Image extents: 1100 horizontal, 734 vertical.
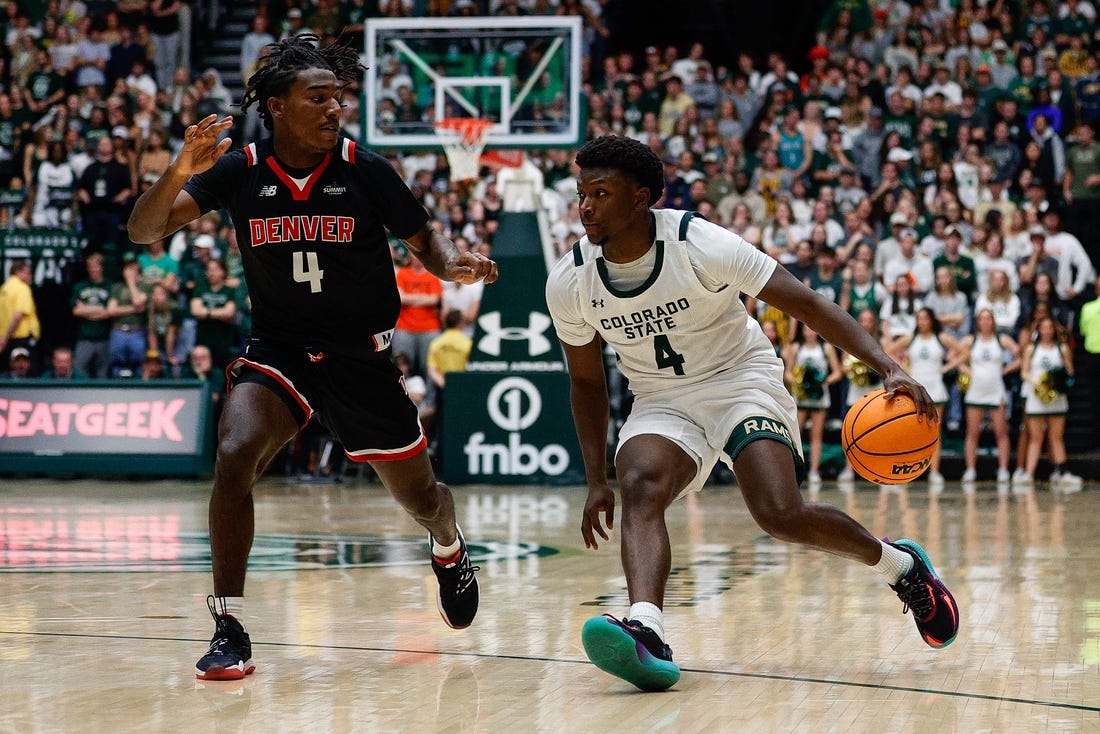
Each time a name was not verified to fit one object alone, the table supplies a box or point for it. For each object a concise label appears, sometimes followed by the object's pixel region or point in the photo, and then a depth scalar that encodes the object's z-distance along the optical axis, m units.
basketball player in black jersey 5.35
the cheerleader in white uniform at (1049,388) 15.30
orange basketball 5.26
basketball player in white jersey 5.11
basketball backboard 15.36
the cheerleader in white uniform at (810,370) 15.73
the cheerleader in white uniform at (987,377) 15.63
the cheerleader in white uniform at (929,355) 15.60
